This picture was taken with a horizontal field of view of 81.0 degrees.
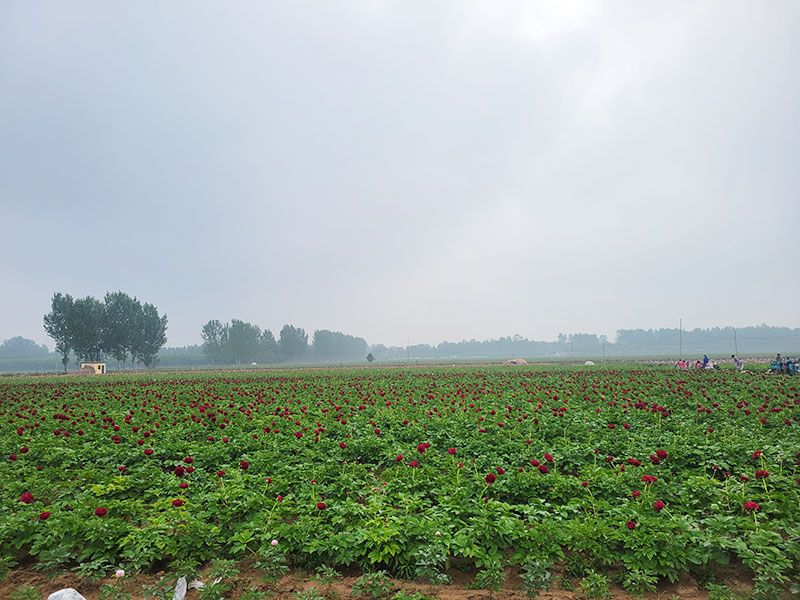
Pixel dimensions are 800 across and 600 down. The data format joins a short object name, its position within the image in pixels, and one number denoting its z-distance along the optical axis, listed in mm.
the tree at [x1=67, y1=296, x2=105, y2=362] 88500
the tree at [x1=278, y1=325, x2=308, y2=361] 167762
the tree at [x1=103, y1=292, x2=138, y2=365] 91875
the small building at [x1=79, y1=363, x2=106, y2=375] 53938
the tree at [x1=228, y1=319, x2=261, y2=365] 136375
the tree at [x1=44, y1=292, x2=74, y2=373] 89312
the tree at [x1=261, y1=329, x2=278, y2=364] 150750
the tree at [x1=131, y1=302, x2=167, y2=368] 96550
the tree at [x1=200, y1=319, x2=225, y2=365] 140350
